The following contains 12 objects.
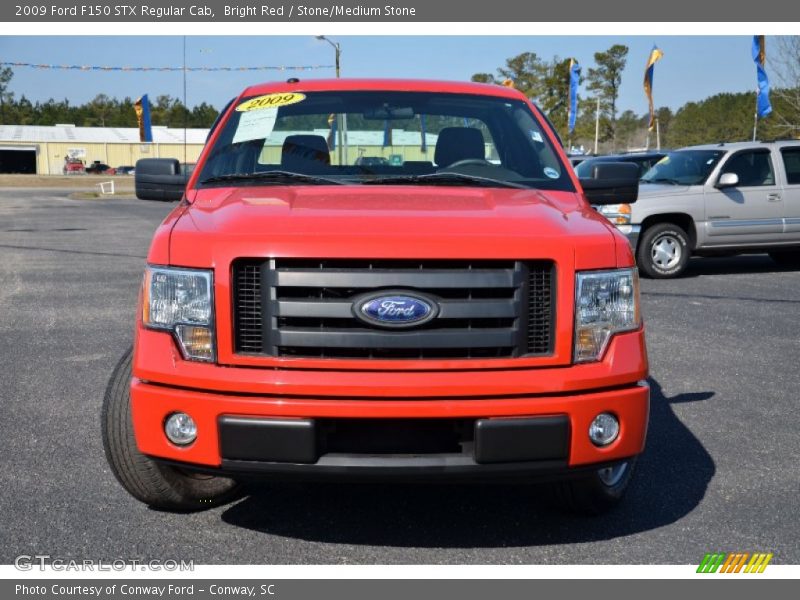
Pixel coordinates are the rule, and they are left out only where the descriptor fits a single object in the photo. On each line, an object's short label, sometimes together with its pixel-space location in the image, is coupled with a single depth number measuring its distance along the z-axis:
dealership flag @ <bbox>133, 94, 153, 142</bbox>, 43.12
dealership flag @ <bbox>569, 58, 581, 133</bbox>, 35.94
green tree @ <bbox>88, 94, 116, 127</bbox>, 120.56
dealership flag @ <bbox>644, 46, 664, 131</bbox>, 30.62
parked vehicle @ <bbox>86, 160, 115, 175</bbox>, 85.25
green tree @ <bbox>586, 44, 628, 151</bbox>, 73.38
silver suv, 11.55
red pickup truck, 2.91
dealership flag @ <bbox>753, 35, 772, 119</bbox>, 24.38
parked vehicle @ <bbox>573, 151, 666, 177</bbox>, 14.23
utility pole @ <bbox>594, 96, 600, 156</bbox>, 68.75
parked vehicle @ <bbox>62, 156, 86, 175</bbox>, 83.06
